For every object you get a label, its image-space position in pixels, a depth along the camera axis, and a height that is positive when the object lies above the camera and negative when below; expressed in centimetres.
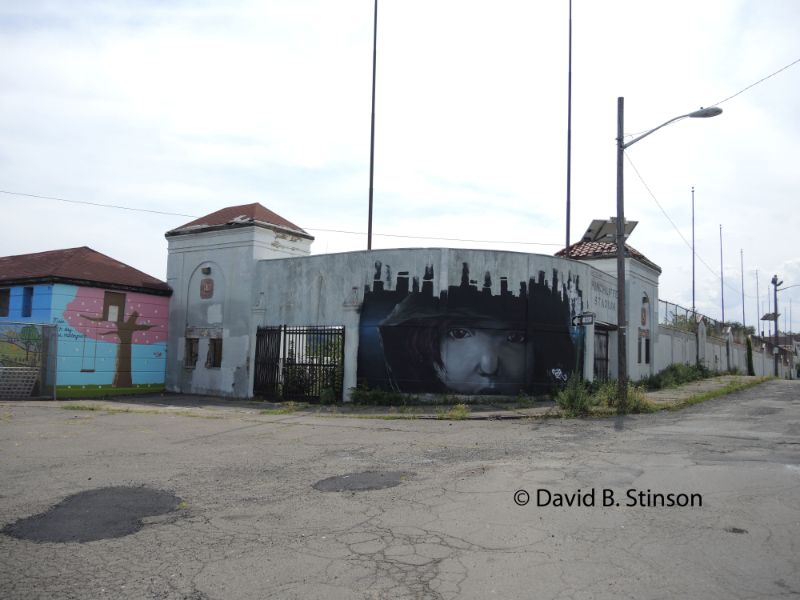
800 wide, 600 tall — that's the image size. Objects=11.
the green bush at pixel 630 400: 1658 -118
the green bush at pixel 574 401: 1593 -119
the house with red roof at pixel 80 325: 2027 +49
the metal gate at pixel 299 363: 1936 -53
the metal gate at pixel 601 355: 2375 -2
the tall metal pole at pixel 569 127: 2919 +1065
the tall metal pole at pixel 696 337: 3528 +115
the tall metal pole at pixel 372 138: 2753 +923
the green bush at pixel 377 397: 1820 -142
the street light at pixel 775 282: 4622 +562
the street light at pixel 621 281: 1611 +192
